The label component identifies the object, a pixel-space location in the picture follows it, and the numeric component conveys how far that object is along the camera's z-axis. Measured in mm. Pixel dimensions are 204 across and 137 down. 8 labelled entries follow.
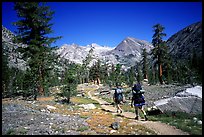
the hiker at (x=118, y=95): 15523
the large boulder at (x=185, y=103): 13172
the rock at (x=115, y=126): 9599
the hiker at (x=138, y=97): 12273
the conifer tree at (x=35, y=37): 23128
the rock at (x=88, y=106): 19284
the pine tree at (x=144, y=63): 70700
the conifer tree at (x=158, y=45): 42788
